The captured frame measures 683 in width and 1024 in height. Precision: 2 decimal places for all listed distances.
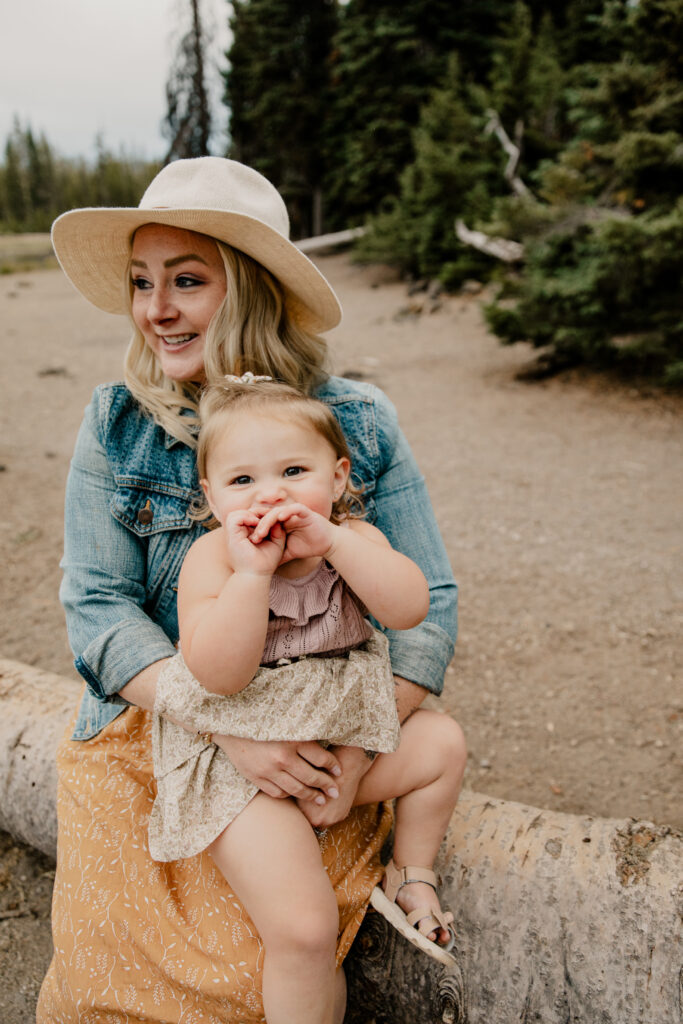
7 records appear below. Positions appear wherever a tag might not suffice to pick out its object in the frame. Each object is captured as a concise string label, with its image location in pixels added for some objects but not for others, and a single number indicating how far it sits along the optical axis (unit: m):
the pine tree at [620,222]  6.10
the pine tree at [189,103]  14.88
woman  1.47
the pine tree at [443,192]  12.52
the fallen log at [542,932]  1.45
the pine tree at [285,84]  20.44
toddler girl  1.33
